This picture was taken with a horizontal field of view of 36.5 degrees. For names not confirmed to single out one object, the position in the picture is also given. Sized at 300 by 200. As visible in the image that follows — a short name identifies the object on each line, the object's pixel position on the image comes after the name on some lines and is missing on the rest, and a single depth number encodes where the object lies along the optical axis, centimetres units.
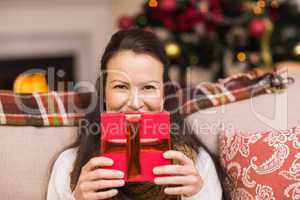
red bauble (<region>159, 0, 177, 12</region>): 227
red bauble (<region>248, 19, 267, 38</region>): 228
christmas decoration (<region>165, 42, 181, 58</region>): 236
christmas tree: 234
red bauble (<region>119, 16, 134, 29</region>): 235
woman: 95
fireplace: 327
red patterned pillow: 110
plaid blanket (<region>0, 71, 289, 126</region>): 128
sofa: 122
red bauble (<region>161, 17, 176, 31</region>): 234
